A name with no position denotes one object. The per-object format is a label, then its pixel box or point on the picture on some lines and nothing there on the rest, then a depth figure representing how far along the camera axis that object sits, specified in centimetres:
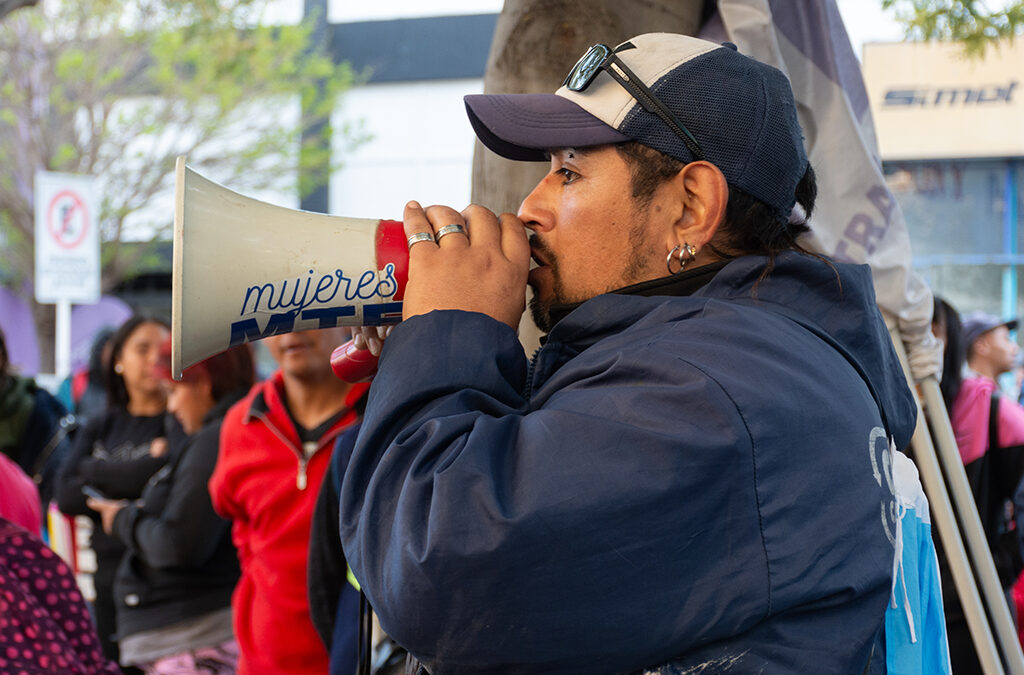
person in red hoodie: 324
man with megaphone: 117
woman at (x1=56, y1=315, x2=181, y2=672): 441
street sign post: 895
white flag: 249
